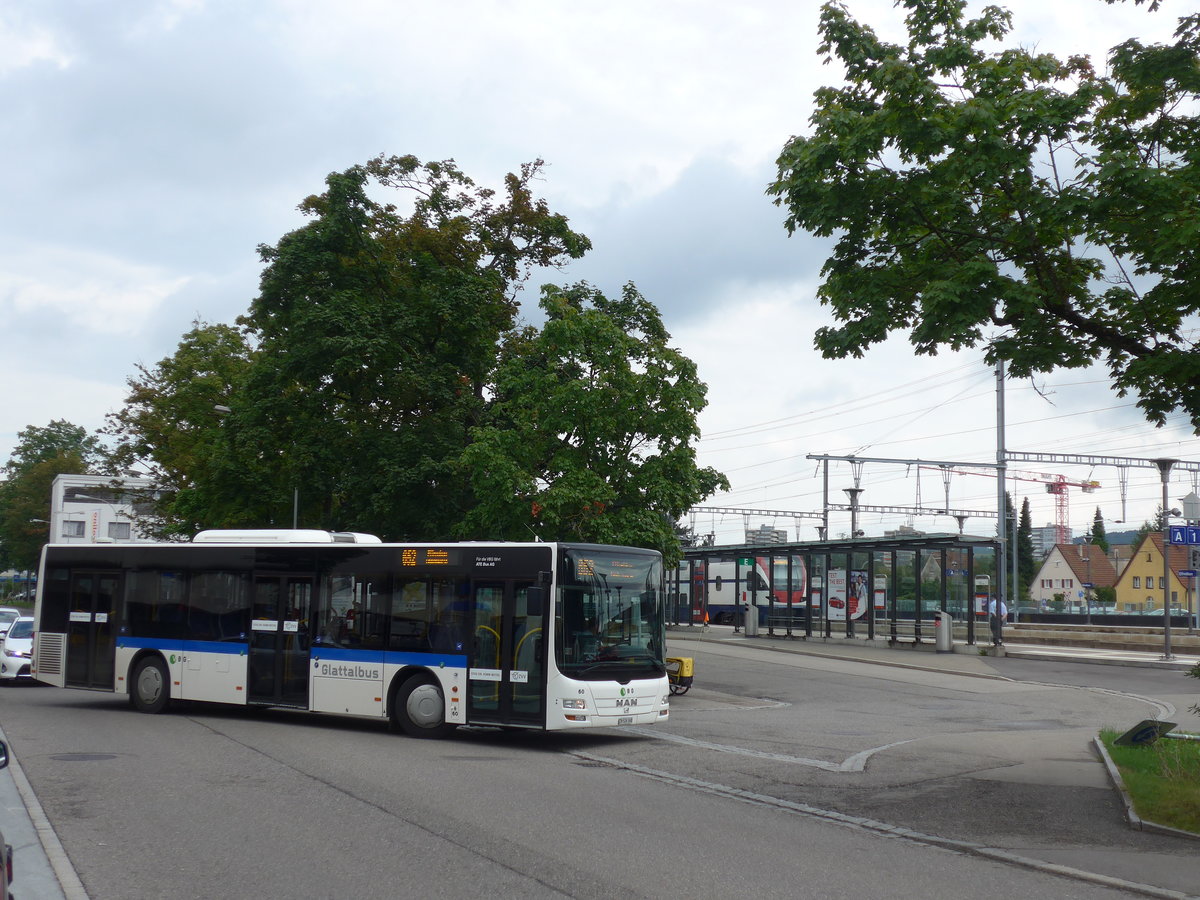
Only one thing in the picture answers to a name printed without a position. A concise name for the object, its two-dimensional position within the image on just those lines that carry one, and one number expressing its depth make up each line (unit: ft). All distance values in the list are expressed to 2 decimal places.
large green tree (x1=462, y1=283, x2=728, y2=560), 75.46
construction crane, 206.74
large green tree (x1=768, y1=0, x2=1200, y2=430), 36.01
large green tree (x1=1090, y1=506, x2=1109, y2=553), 454.81
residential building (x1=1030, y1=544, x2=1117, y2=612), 376.89
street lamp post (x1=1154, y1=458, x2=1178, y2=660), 97.50
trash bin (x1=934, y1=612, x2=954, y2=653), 116.98
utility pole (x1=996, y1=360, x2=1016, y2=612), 157.89
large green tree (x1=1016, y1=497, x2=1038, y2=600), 379.00
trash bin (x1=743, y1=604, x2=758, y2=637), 145.28
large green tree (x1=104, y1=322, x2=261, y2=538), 97.76
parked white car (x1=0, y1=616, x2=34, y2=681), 80.02
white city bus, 50.85
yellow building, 313.73
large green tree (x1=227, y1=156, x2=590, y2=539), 84.89
